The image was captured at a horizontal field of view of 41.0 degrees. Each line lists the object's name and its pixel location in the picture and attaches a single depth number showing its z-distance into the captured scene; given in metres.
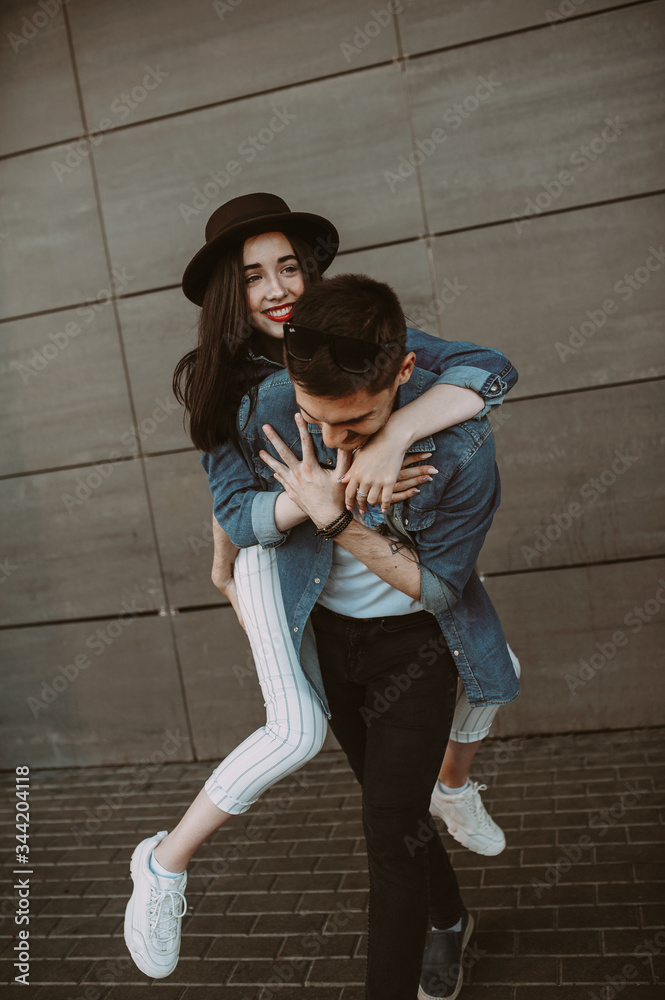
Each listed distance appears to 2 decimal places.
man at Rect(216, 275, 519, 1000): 1.97
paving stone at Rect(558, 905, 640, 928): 2.67
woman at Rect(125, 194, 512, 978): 2.10
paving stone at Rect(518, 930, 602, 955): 2.57
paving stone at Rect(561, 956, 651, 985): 2.41
